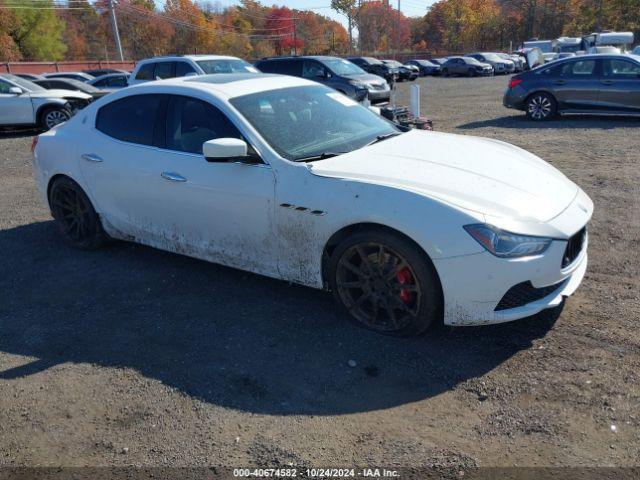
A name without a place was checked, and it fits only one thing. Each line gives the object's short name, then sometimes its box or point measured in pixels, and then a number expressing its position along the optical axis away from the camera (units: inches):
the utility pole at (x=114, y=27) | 1769.2
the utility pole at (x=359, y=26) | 3784.0
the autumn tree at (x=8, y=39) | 2260.1
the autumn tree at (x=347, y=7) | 3782.0
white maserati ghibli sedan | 128.6
